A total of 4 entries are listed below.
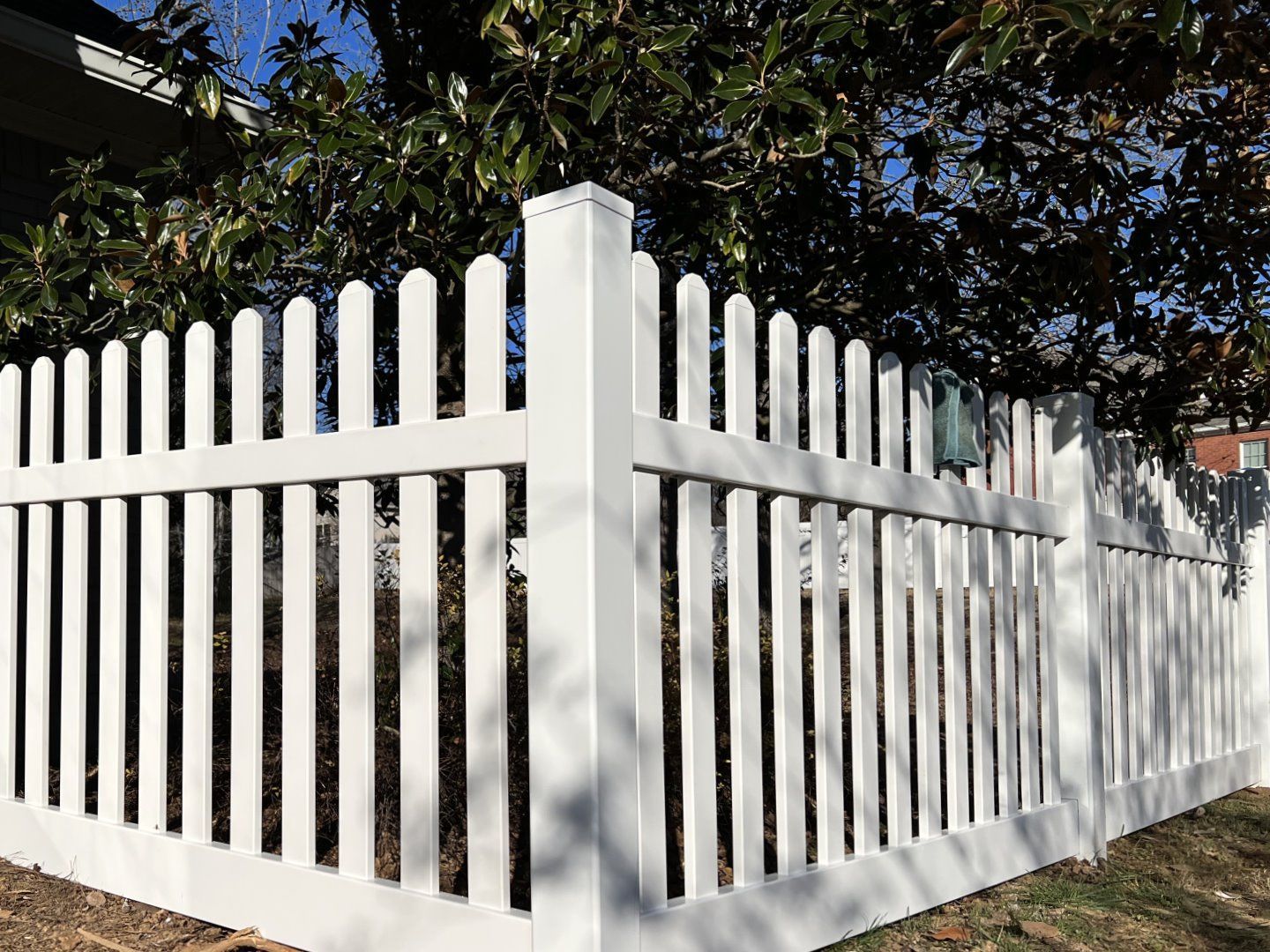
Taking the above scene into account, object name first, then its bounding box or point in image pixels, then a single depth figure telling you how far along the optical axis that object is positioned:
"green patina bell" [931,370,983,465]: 3.57
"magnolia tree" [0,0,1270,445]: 3.43
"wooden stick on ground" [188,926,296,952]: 2.67
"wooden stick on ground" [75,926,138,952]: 2.74
